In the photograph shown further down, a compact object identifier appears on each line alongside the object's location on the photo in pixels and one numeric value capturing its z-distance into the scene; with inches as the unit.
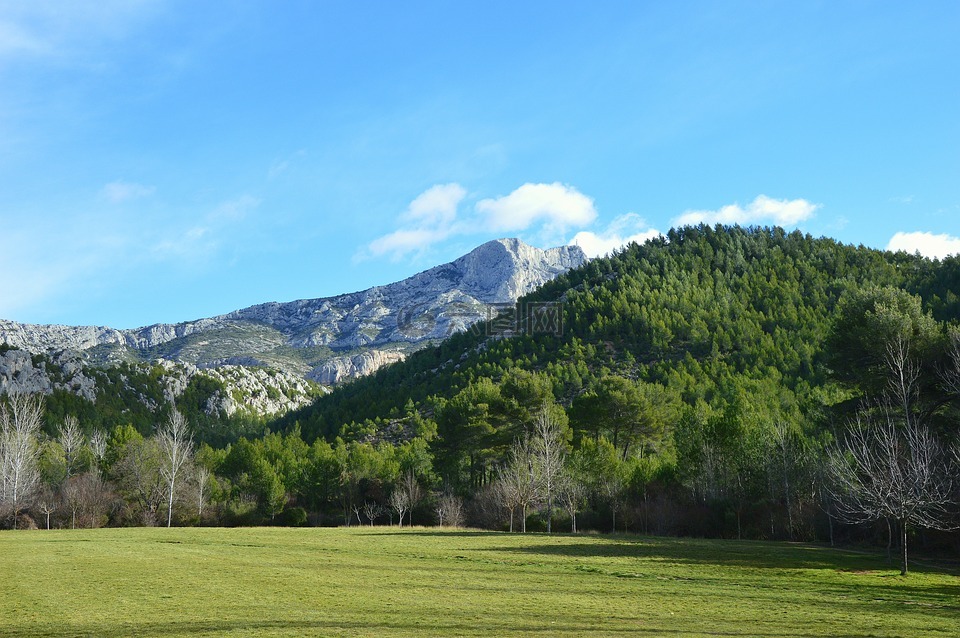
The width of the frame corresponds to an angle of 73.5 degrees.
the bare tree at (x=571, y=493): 2280.0
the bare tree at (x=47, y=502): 2685.8
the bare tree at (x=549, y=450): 2264.8
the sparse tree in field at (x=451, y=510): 2534.4
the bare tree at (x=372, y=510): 2921.0
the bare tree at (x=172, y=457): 2691.9
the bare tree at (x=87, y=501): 2701.8
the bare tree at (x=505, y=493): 2218.3
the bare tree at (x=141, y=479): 2918.3
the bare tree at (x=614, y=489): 2381.9
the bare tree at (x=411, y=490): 2844.5
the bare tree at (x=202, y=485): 2898.6
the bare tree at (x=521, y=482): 2215.8
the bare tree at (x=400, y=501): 2765.7
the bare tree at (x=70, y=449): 3390.3
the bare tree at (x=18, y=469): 2682.1
